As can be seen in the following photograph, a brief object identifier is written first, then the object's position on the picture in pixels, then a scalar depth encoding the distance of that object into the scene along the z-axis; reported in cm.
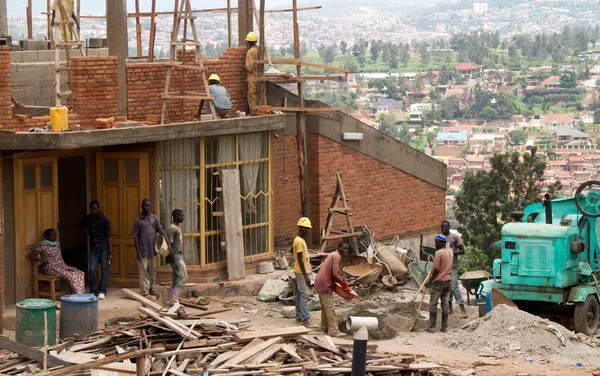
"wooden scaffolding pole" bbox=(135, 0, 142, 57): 2578
